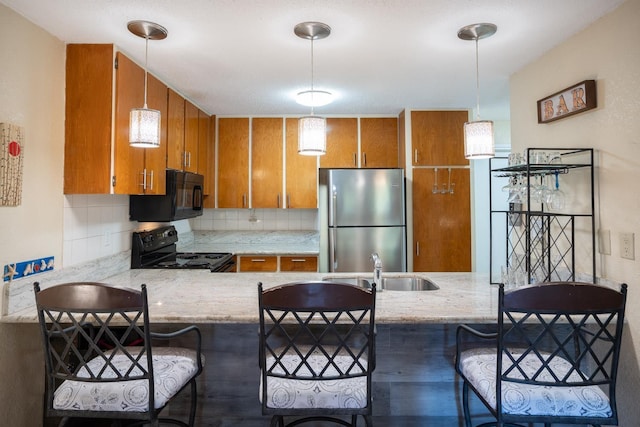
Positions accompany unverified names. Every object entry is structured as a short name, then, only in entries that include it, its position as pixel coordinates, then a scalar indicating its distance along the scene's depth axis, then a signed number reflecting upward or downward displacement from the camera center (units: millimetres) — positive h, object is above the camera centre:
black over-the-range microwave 2842 +121
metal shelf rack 1927 -21
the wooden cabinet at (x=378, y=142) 3951 +808
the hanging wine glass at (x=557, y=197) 1988 +112
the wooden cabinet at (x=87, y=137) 2104 +464
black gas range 2830 -313
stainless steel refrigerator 3506 -8
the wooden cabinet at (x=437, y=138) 3682 +790
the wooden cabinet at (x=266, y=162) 3973 +604
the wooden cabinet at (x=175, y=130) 2879 +713
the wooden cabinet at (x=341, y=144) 3926 +784
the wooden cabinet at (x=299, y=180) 3955 +411
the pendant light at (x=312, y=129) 2014 +491
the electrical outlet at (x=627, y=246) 1704 -128
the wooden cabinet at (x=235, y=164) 3990 +587
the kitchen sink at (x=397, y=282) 2291 -392
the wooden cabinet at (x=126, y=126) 2160 +547
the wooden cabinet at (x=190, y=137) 3215 +729
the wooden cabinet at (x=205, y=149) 3602 +707
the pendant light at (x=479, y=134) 1960 +442
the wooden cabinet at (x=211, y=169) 3912 +531
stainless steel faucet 2058 -290
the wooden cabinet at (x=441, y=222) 3641 -31
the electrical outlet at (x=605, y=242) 1846 -117
